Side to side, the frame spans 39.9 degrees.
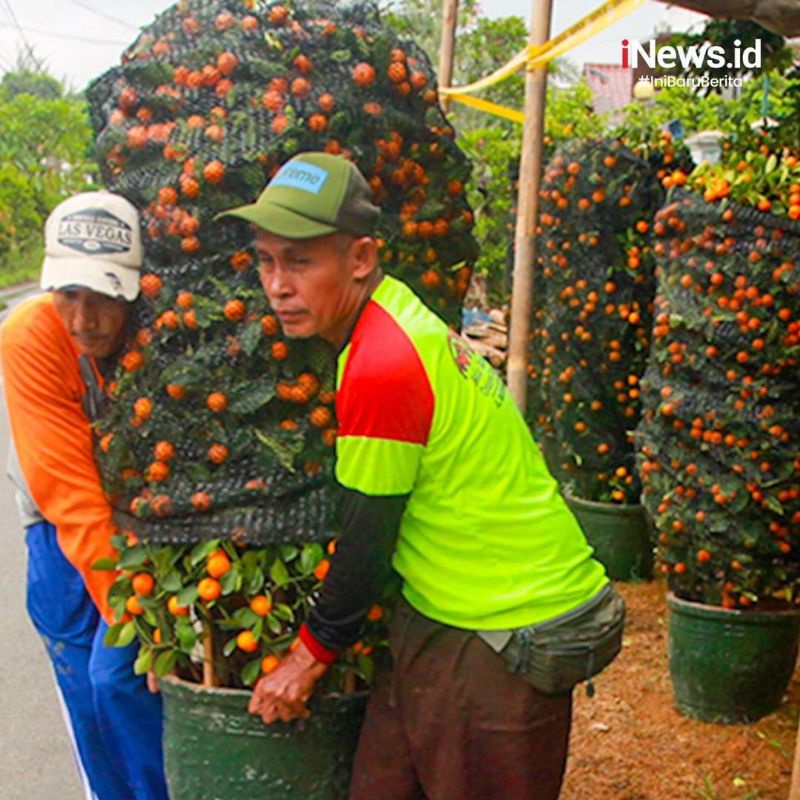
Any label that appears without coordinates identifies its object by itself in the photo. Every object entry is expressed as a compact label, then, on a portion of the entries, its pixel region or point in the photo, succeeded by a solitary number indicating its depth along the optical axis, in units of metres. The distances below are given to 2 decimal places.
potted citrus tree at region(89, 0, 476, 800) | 2.49
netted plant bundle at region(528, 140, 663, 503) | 6.02
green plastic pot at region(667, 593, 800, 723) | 4.51
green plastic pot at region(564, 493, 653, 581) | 6.40
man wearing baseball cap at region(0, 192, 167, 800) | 2.53
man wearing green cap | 2.14
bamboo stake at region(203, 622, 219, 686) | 2.58
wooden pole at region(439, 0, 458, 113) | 7.21
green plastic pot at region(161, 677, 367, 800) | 2.53
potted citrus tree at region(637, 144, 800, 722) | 4.21
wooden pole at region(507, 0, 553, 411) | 5.12
